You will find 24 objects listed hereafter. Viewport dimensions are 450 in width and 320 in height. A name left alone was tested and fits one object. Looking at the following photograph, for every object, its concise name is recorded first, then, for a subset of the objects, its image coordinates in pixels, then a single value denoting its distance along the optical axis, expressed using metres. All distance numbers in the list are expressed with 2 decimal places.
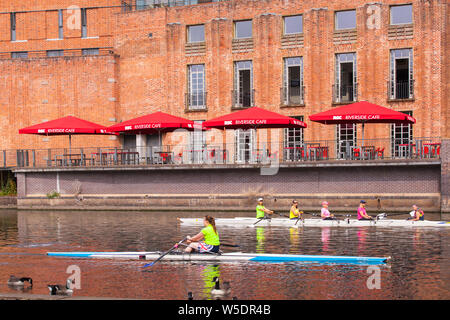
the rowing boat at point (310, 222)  27.16
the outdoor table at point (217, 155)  39.06
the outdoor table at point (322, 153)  36.56
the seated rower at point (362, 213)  28.03
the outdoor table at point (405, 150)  34.88
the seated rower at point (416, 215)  27.27
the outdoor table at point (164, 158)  39.50
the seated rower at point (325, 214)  28.52
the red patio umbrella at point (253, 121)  35.78
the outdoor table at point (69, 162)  41.41
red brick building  40.94
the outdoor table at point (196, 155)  39.88
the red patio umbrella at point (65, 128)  40.09
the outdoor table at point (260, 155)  37.50
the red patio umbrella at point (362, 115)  33.88
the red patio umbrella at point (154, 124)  37.69
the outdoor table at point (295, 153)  37.12
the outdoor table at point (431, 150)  34.56
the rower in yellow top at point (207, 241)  18.64
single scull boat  17.75
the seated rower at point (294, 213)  28.78
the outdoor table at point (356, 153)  35.72
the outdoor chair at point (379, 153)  35.69
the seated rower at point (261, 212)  29.06
